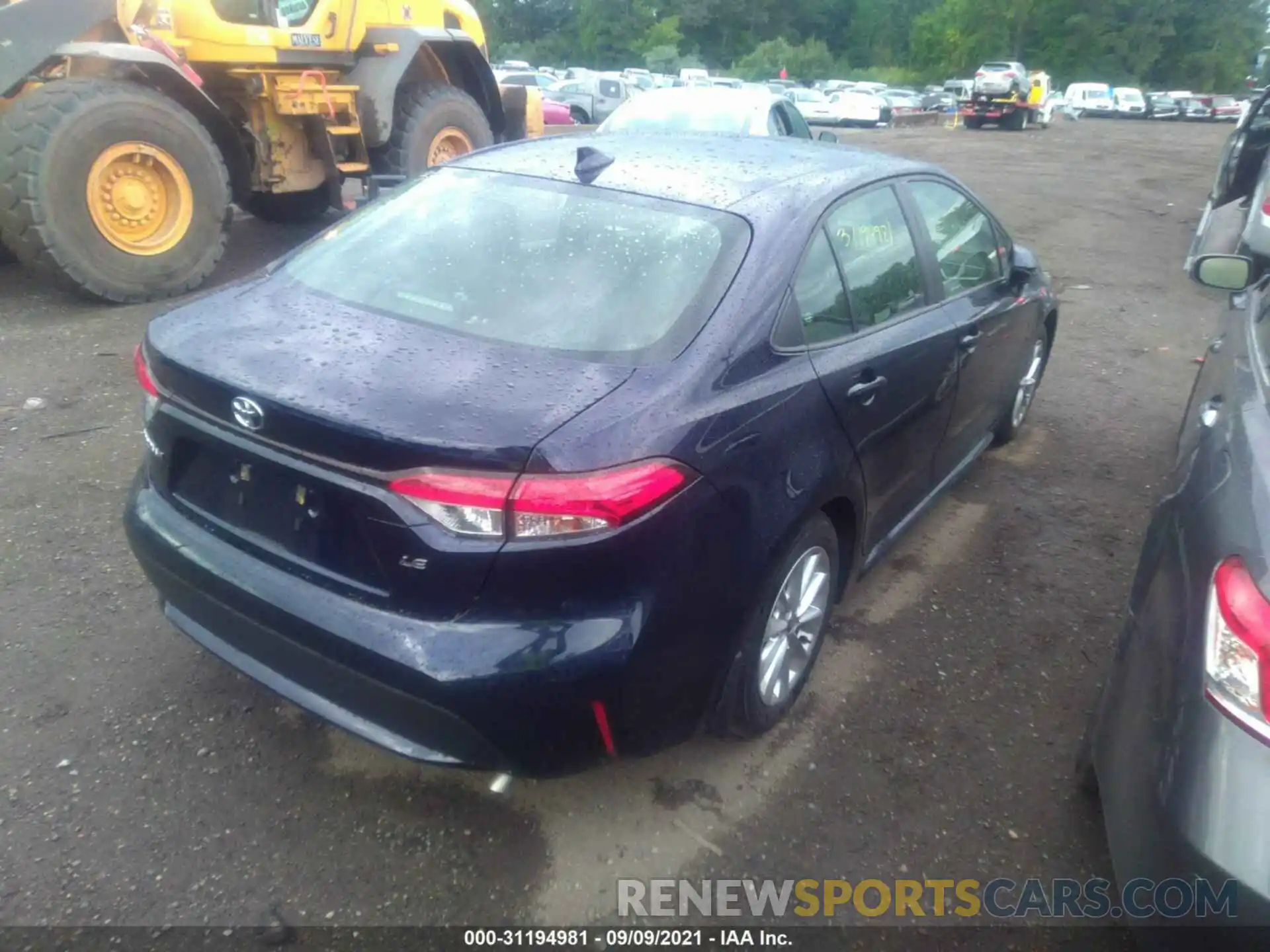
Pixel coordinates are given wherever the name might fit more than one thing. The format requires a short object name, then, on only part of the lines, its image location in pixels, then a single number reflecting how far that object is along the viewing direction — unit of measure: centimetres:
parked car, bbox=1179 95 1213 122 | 4416
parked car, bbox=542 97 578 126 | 2234
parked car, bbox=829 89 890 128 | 3231
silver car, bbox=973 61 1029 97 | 2980
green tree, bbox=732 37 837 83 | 6306
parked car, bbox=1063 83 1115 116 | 4256
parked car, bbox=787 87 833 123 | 3338
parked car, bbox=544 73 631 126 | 2741
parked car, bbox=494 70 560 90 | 2781
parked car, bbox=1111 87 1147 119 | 4241
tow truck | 2998
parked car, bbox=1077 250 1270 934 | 166
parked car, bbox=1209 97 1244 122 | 4384
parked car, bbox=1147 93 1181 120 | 4334
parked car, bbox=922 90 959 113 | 4206
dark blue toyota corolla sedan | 207
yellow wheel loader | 588
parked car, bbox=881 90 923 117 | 3909
